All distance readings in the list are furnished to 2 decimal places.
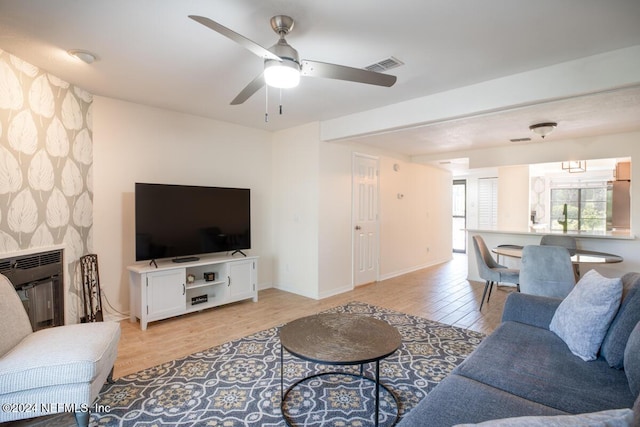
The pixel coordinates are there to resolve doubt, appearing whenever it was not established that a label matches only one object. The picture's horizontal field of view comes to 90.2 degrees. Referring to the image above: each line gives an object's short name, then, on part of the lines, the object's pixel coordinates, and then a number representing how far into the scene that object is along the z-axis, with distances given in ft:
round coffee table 5.89
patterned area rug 6.44
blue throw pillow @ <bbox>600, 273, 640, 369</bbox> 5.31
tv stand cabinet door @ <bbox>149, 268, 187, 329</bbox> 11.29
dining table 11.30
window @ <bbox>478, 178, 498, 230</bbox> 23.88
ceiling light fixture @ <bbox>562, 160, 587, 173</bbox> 20.36
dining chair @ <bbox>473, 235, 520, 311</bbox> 13.05
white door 17.06
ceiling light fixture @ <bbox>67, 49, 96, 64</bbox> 8.17
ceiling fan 6.26
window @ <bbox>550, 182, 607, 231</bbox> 22.84
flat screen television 11.58
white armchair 5.53
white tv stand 11.26
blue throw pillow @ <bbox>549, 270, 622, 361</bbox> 5.66
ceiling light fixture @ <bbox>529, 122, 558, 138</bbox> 12.73
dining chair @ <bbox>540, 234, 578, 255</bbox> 13.98
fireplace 8.25
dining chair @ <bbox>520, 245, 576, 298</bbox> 10.77
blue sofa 4.24
